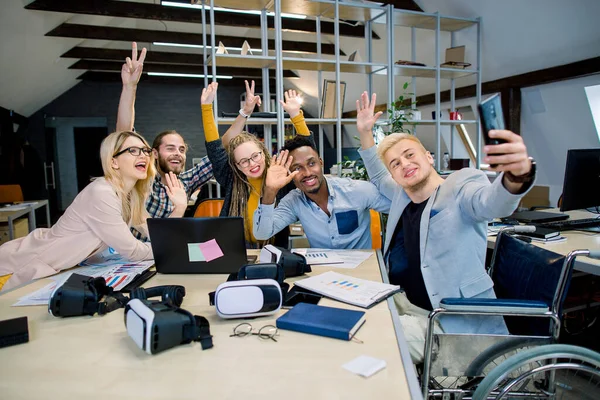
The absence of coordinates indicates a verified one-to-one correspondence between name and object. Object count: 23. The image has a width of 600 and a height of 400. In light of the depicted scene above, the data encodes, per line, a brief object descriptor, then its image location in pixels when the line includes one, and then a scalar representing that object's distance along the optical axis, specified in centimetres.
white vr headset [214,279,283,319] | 124
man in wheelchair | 148
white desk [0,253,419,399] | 89
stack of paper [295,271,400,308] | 139
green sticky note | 172
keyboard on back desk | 265
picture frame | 446
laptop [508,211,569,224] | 282
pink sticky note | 172
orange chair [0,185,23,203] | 595
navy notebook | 113
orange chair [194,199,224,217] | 270
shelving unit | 389
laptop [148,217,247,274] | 168
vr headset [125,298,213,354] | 103
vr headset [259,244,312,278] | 167
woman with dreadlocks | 235
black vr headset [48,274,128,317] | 128
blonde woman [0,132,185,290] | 182
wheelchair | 118
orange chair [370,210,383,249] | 229
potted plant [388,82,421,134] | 355
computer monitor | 255
